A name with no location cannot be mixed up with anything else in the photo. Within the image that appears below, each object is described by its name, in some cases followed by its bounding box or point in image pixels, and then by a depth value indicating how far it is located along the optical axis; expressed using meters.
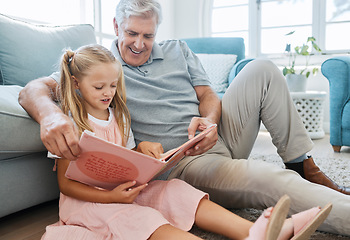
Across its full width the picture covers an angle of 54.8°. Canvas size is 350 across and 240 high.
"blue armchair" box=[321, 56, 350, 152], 2.45
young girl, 0.83
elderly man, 1.06
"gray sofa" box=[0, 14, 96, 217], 1.07
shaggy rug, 1.01
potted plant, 3.26
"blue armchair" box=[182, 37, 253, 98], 2.87
